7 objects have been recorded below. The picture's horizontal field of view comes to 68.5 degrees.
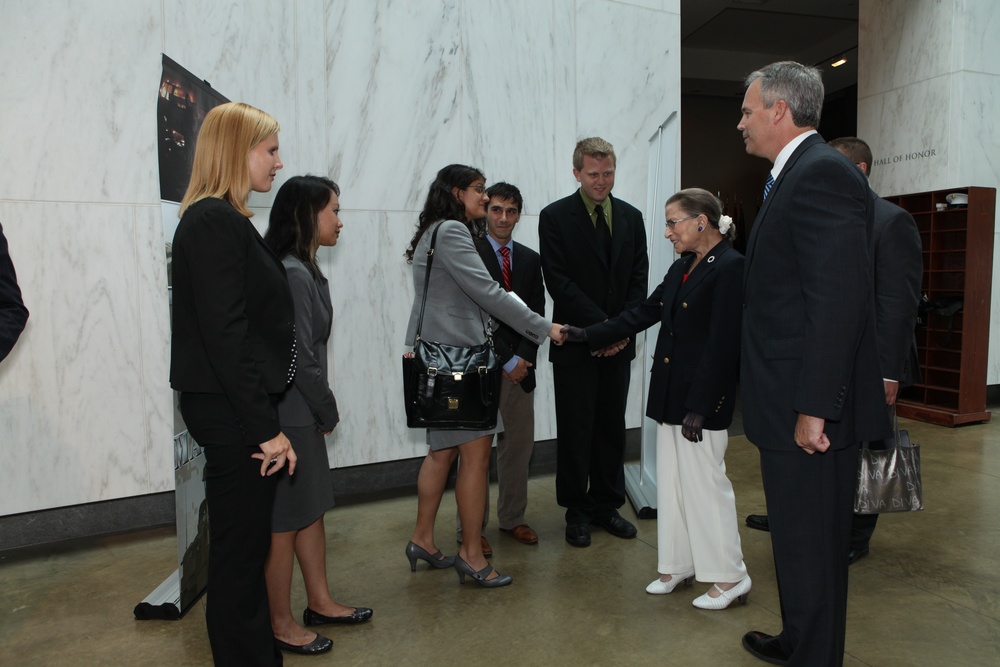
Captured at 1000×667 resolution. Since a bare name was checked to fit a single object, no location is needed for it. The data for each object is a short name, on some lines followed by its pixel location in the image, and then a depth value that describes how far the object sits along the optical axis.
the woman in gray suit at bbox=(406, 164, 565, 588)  3.01
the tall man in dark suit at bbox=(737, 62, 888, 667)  1.98
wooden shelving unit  6.41
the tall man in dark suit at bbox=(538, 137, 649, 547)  3.71
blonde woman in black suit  1.90
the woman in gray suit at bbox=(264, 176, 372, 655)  2.51
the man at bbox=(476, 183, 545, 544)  3.77
